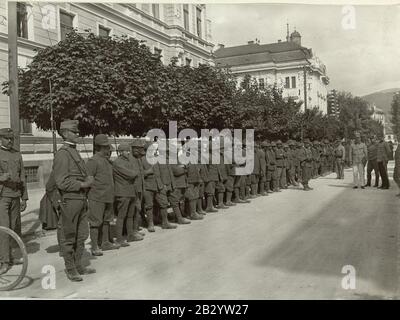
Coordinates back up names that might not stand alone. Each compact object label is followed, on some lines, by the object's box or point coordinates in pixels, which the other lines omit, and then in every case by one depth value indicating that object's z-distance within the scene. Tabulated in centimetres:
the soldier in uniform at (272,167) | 1448
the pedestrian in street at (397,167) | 935
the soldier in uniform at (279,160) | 1522
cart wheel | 512
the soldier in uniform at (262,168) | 1379
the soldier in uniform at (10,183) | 615
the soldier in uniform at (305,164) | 1513
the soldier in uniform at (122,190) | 748
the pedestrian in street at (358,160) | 1524
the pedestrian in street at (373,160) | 1531
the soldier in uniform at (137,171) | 801
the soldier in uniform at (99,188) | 681
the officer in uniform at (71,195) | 539
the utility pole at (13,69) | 759
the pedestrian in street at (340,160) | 1906
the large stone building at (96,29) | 1569
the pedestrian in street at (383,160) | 1483
